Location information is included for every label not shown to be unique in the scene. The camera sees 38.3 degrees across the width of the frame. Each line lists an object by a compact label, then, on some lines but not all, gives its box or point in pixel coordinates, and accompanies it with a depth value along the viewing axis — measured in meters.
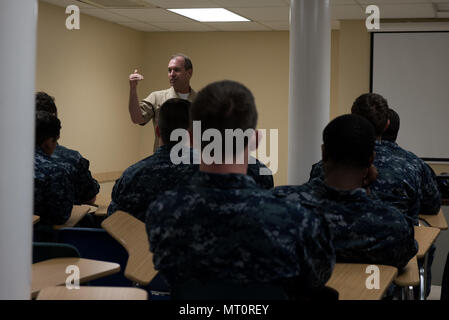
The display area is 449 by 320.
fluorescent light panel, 7.98
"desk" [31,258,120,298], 2.03
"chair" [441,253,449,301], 2.46
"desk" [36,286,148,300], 1.78
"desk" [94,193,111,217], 3.81
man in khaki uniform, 4.95
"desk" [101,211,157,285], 2.27
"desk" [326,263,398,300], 2.02
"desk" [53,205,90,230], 3.55
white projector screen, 8.55
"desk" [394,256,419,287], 2.37
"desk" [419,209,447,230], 3.51
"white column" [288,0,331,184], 4.85
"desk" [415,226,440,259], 2.66
